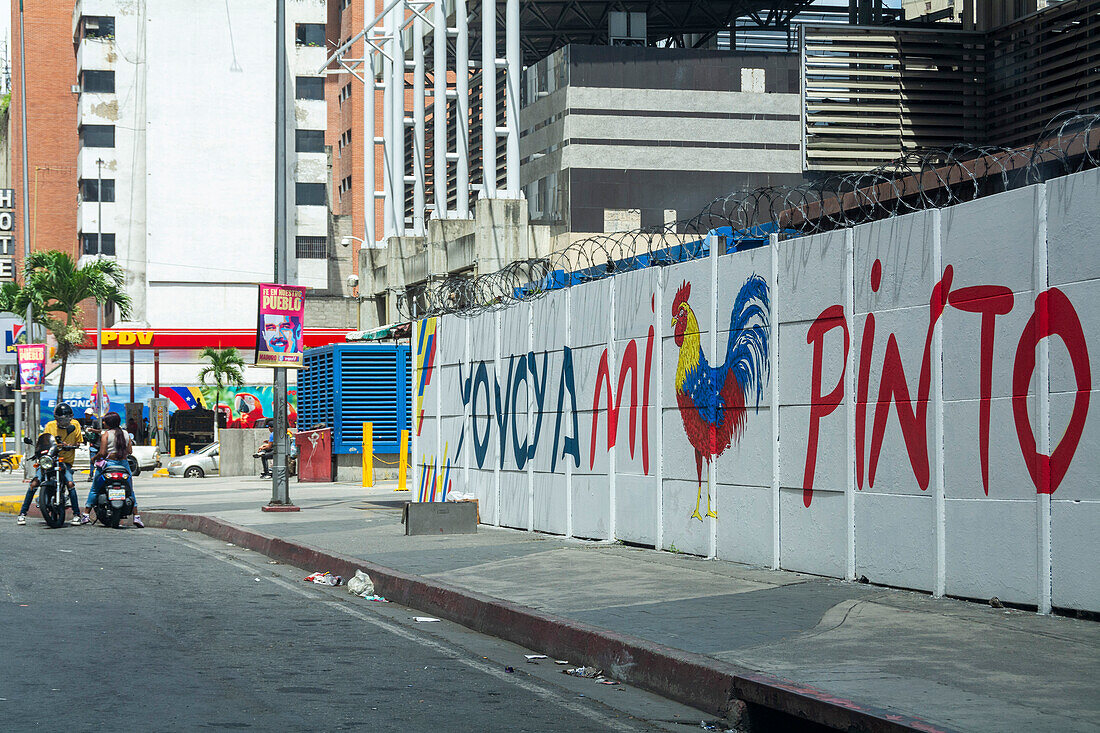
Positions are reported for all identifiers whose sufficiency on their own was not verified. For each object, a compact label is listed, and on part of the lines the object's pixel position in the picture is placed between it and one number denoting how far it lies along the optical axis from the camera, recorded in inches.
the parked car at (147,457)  1780.3
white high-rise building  3031.5
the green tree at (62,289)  2306.8
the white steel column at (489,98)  1669.5
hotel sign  2138.3
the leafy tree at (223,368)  2694.4
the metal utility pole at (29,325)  1440.7
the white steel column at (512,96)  1723.7
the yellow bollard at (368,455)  1262.3
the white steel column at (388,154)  2021.4
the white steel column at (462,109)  1755.7
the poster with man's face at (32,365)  1286.9
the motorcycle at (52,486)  802.8
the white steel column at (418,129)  1935.3
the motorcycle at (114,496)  810.8
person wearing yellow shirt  804.6
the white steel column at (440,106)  1806.1
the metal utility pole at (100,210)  3068.4
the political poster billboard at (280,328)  910.4
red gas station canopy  2625.5
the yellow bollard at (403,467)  1157.1
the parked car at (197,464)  1635.1
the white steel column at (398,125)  1979.6
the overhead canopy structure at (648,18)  1984.5
